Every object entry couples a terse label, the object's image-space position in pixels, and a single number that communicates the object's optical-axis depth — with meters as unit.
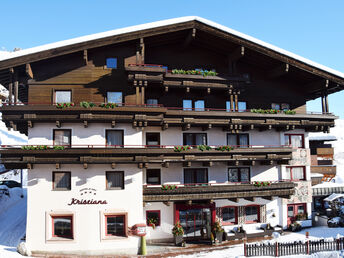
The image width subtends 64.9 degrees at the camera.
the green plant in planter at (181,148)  20.19
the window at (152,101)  21.83
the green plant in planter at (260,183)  21.66
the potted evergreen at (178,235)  20.44
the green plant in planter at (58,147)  18.56
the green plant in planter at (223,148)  21.12
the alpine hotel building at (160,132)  18.84
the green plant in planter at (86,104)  18.78
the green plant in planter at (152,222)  21.02
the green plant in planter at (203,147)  20.71
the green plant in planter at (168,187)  19.88
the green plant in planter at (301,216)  24.11
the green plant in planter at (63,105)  18.82
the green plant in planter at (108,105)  19.11
